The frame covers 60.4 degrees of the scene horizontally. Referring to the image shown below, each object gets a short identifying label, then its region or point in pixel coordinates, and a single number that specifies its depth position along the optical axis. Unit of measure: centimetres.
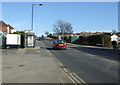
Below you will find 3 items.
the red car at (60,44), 1473
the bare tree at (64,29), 5801
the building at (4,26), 3423
